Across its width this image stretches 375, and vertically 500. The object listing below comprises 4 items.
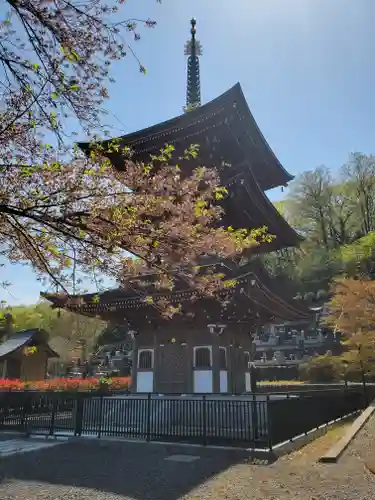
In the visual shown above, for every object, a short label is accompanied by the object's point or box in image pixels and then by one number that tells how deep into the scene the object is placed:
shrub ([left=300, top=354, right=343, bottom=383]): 27.23
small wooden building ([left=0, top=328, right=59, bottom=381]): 30.09
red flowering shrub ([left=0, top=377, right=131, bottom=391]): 22.94
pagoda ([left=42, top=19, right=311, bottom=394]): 12.13
